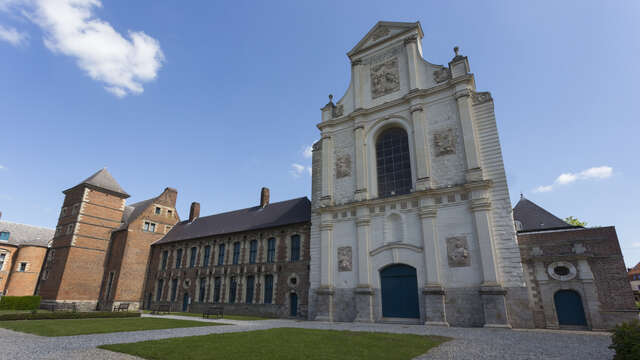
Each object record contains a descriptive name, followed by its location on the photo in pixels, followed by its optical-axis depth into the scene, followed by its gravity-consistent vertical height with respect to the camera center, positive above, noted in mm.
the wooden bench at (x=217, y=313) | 20386 -1480
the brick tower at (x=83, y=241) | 29125 +4332
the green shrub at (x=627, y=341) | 5261 -739
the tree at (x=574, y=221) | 36188 +7815
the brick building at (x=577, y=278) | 12938 +647
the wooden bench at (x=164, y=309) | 23497 -1436
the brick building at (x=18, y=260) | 31719 +2714
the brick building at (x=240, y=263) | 22375 +2152
